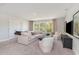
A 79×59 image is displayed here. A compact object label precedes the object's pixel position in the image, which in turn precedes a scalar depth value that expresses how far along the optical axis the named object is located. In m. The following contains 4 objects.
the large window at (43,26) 5.56
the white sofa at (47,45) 1.99
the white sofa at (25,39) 2.75
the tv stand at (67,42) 2.24
